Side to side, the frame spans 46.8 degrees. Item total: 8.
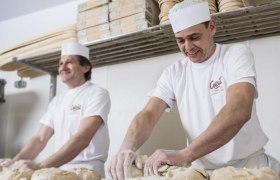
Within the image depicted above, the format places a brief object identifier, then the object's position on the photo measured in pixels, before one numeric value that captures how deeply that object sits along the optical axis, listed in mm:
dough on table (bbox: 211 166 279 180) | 660
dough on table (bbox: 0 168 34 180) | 906
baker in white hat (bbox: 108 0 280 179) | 1162
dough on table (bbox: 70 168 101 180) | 926
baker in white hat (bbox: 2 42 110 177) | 1730
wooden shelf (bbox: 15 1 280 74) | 1714
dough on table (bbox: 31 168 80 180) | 839
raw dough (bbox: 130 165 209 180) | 717
